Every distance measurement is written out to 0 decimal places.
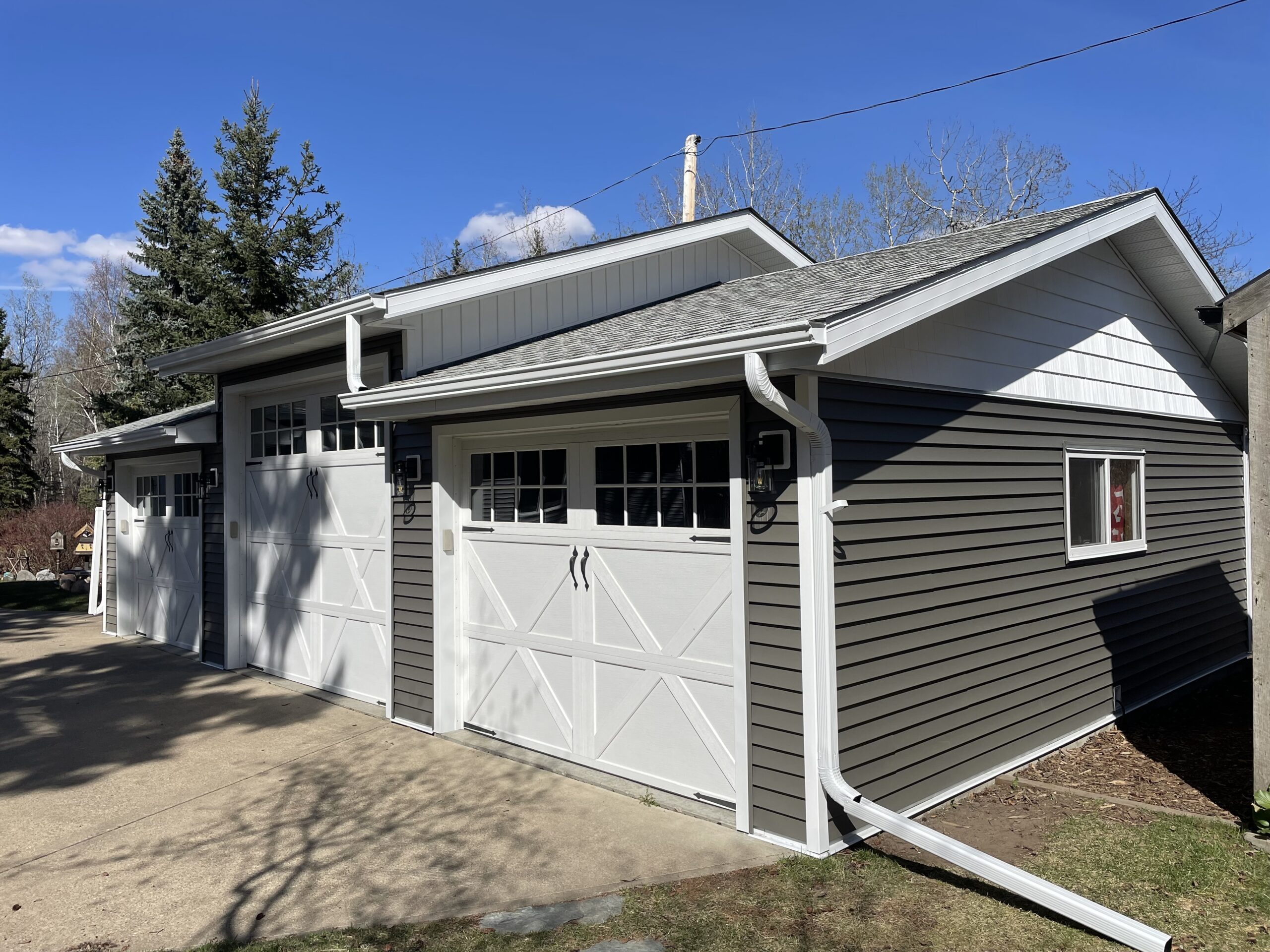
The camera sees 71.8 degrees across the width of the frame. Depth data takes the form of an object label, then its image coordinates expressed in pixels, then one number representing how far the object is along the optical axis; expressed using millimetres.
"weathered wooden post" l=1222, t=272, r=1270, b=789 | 4242
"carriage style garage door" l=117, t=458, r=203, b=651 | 9789
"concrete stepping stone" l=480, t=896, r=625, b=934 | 3633
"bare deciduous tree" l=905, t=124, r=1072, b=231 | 20047
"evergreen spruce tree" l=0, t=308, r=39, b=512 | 22234
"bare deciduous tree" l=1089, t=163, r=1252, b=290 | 19375
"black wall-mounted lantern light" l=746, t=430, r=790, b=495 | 4266
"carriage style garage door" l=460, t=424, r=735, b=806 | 4801
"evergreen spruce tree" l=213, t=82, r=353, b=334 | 19453
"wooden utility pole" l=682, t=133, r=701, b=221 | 13977
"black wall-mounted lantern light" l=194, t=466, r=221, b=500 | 9031
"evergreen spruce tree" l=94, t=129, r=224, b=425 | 19656
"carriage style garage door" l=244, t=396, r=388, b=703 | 7246
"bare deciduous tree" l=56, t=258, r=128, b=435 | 30531
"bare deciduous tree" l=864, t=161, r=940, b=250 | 21234
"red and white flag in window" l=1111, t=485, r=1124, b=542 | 6871
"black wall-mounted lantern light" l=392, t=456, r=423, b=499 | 6535
